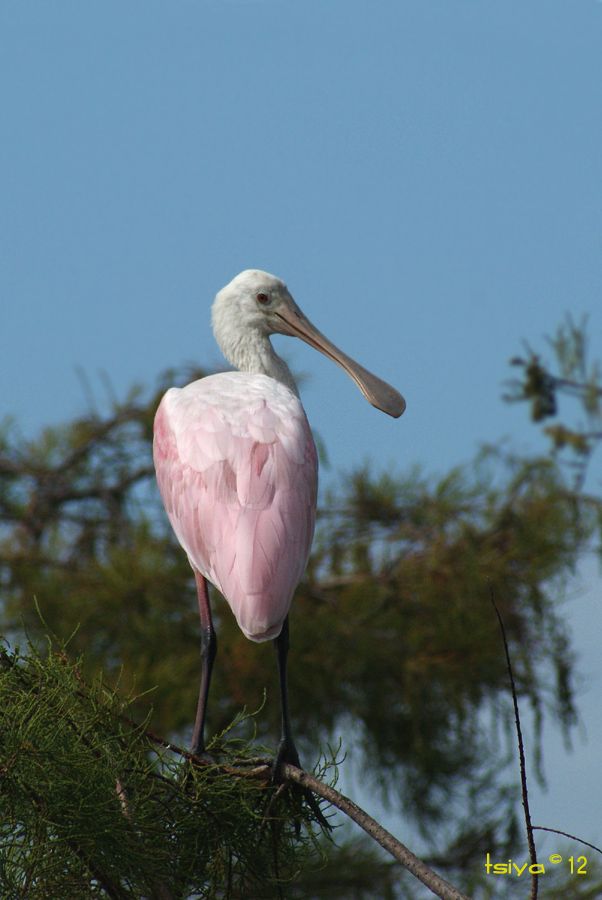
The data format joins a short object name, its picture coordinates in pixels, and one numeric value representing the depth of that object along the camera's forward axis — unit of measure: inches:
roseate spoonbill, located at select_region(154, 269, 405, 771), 561.3
